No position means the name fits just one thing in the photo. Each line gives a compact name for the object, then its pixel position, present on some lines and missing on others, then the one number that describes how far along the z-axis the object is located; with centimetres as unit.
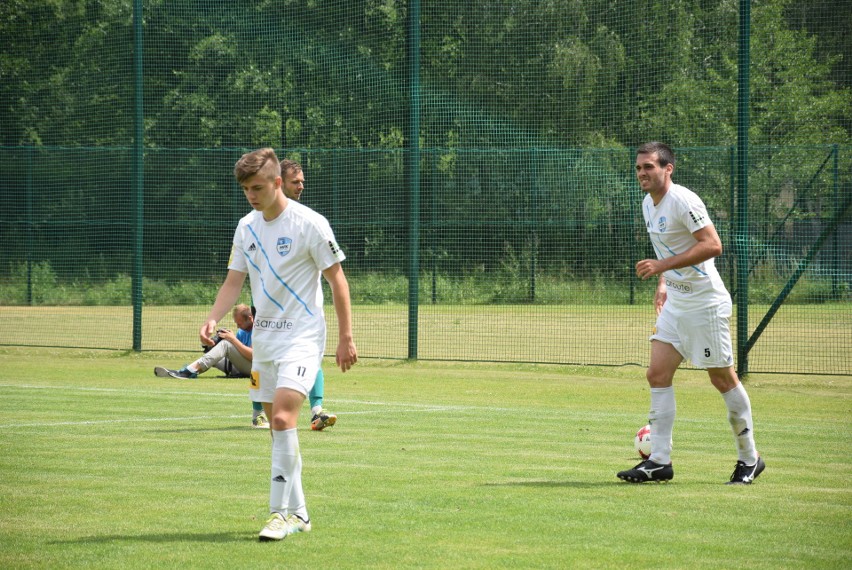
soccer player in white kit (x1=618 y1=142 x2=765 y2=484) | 1633
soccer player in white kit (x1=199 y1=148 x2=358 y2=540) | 1292
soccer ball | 1742
